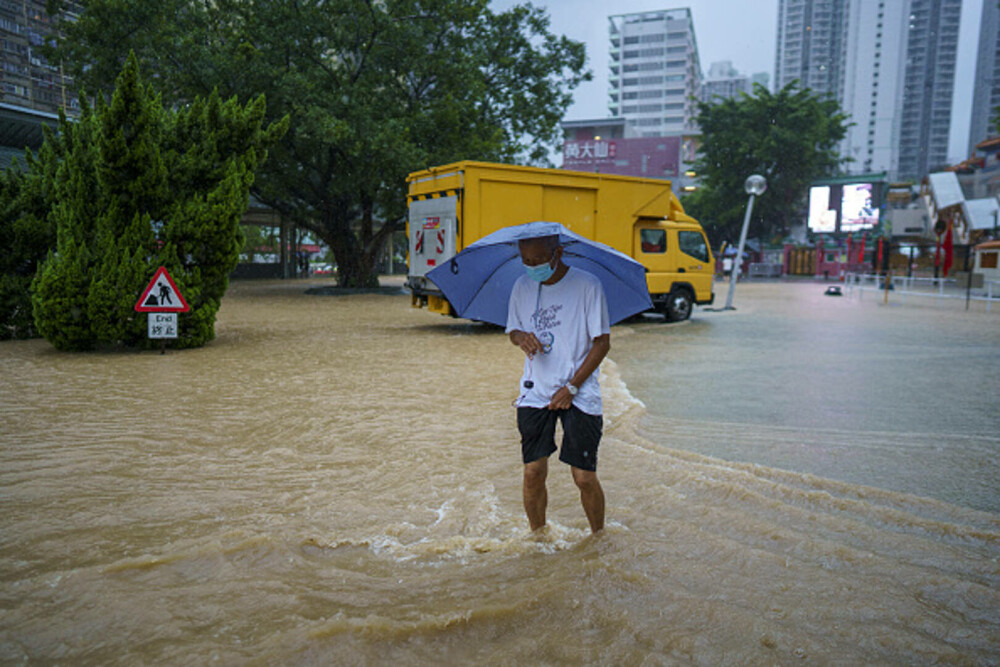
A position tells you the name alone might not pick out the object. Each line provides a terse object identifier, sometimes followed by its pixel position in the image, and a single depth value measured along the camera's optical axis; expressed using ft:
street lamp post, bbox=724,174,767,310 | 58.44
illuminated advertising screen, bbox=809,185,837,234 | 161.38
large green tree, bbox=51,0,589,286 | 71.67
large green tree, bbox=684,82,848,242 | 162.81
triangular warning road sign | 31.73
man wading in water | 11.33
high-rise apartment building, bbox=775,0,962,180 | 399.03
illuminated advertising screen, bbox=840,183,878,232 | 157.07
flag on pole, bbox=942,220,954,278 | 84.74
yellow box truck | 43.29
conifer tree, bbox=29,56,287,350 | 31.53
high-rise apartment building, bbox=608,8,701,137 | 454.40
